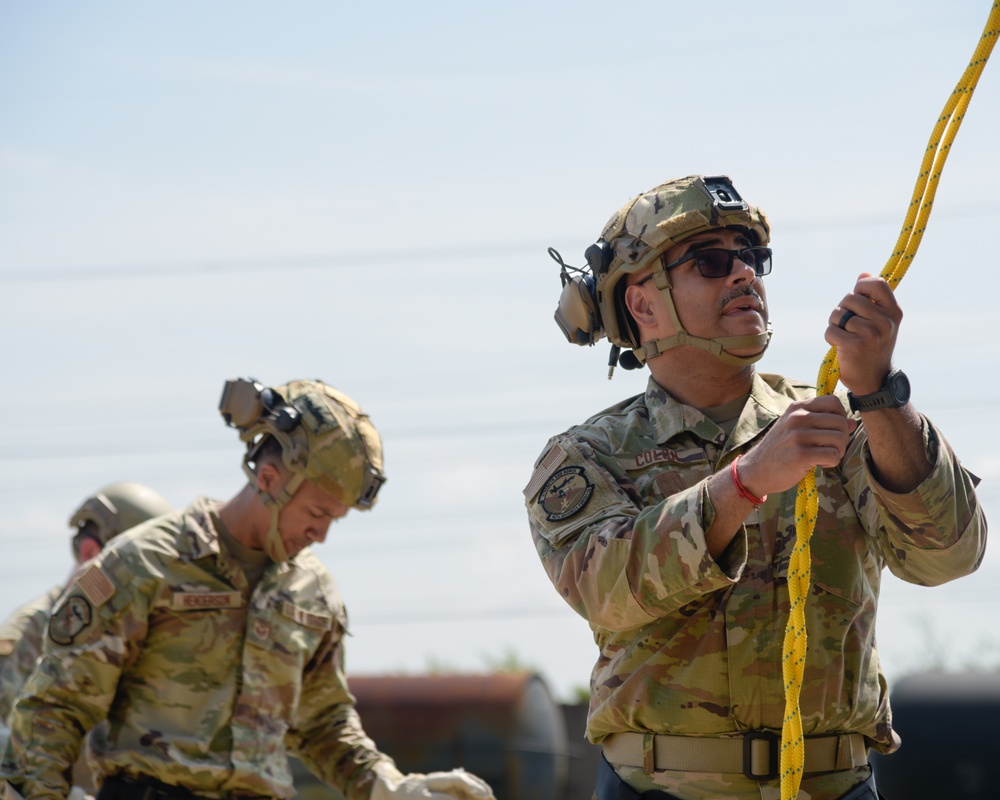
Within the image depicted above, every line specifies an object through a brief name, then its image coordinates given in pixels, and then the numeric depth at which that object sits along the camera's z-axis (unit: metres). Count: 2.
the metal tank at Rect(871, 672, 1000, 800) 17.84
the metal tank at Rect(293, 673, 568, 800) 24.09
